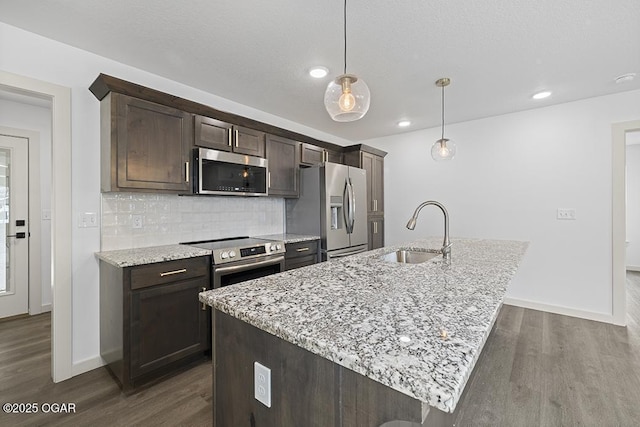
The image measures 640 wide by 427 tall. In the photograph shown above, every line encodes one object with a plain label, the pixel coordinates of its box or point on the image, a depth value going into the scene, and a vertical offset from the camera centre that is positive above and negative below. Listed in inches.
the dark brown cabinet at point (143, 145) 80.4 +20.7
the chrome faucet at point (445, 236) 71.9 -6.8
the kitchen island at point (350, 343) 23.2 -12.1
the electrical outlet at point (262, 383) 34.4 -21.2
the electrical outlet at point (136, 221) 94.5 -2.7
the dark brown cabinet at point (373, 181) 161.8 +18.9
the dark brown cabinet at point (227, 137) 99.0 +28.7
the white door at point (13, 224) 123.7 -4.8
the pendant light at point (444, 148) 104.3 +23.5
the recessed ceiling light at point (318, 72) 95.6 +48.5
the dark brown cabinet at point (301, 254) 115.9 -17.8
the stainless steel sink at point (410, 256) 85.7 -13.6
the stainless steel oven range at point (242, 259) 90.4 -16.1
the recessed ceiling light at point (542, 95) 116.2 +49.1
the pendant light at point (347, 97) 59.5 +25.0
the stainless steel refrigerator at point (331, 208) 129.0 +2.0
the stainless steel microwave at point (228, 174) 97.7 +14.8
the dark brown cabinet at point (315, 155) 138.6 +29.7
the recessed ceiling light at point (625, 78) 101.2 +48.8
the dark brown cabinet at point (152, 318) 73.9 -29.9
